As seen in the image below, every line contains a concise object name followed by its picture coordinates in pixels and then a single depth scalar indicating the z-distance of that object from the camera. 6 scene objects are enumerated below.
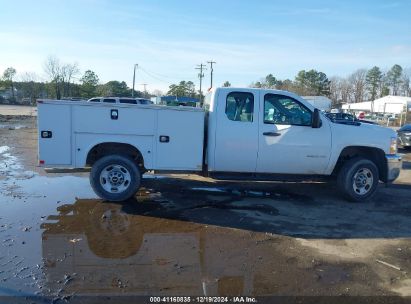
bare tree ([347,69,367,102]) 119.56
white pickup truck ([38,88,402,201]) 7.10
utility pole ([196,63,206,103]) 86.94
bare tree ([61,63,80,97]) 70.88
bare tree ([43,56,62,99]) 69.88
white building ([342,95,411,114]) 79.31
